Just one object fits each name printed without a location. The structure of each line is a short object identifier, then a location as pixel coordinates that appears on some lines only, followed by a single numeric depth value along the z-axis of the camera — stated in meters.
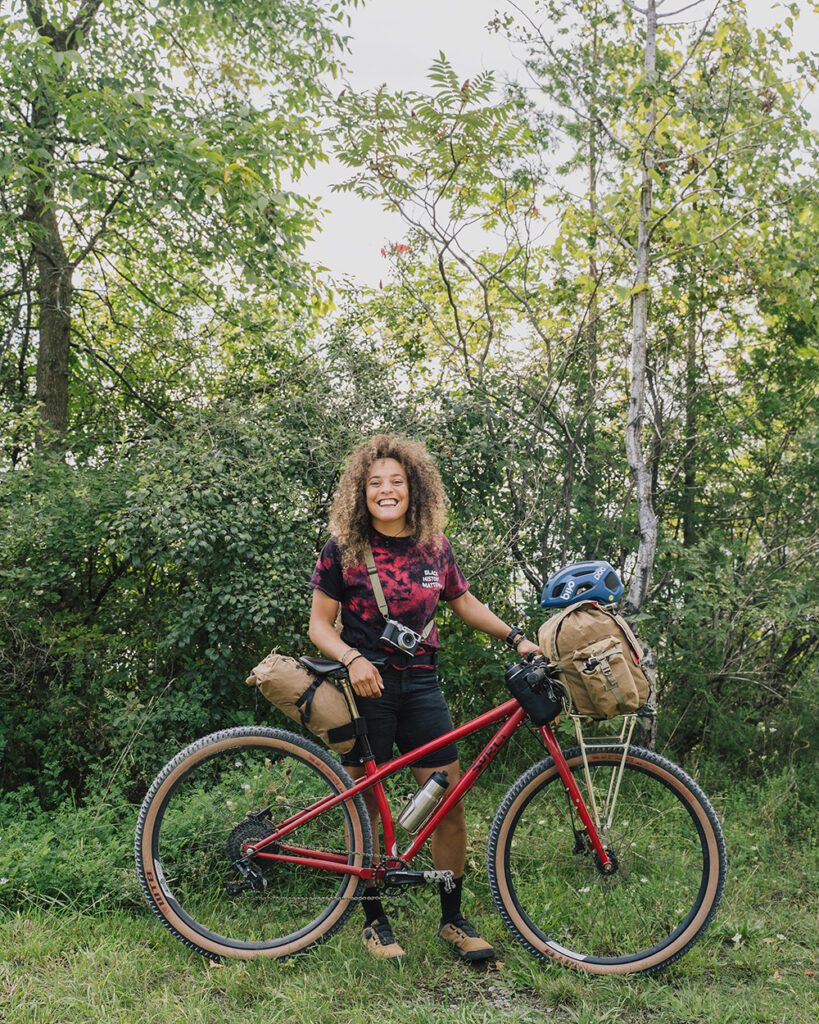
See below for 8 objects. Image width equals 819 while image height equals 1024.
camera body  3.09
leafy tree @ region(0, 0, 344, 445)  5.74
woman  3.21
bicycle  3.13
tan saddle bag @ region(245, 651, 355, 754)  3.12
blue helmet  3.16
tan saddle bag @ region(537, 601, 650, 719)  2.94
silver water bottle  3.18
